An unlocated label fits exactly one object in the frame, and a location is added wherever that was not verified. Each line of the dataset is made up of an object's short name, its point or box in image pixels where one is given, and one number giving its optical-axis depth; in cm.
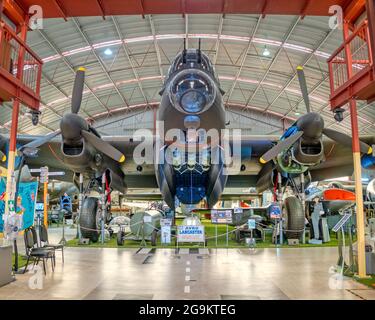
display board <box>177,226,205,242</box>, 1088
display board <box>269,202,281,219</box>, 1230
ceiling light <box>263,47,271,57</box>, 2335
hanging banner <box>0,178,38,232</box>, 1227
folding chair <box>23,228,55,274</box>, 680
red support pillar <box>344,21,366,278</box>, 661
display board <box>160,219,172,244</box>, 1225
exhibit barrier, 1225
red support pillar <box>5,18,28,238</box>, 677
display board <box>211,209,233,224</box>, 1212
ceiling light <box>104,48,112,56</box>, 2341
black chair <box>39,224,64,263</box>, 814
